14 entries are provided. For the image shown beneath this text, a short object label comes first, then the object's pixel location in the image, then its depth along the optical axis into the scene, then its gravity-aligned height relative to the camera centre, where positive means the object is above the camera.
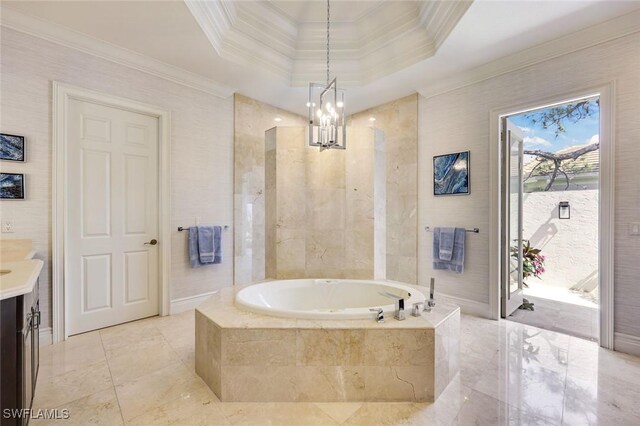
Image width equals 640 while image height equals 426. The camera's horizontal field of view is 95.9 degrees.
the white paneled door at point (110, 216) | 2.64 -0.05
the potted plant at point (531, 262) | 4.23 -0.78
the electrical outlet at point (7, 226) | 2.22 -0.12
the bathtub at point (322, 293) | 2.43 -0.73
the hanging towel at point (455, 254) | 3.19 -0.49
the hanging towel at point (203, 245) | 3.27 -0.39
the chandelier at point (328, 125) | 2.33 +0.71
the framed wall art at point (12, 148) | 2.22 +0.49
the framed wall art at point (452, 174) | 3.21 +0.43
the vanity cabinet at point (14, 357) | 1.18 -0.62
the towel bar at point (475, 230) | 3.12 -0.21
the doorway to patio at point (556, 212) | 3.54 -0.01
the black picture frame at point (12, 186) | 2.22 +0.19
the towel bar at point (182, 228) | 3.22 -0.19
